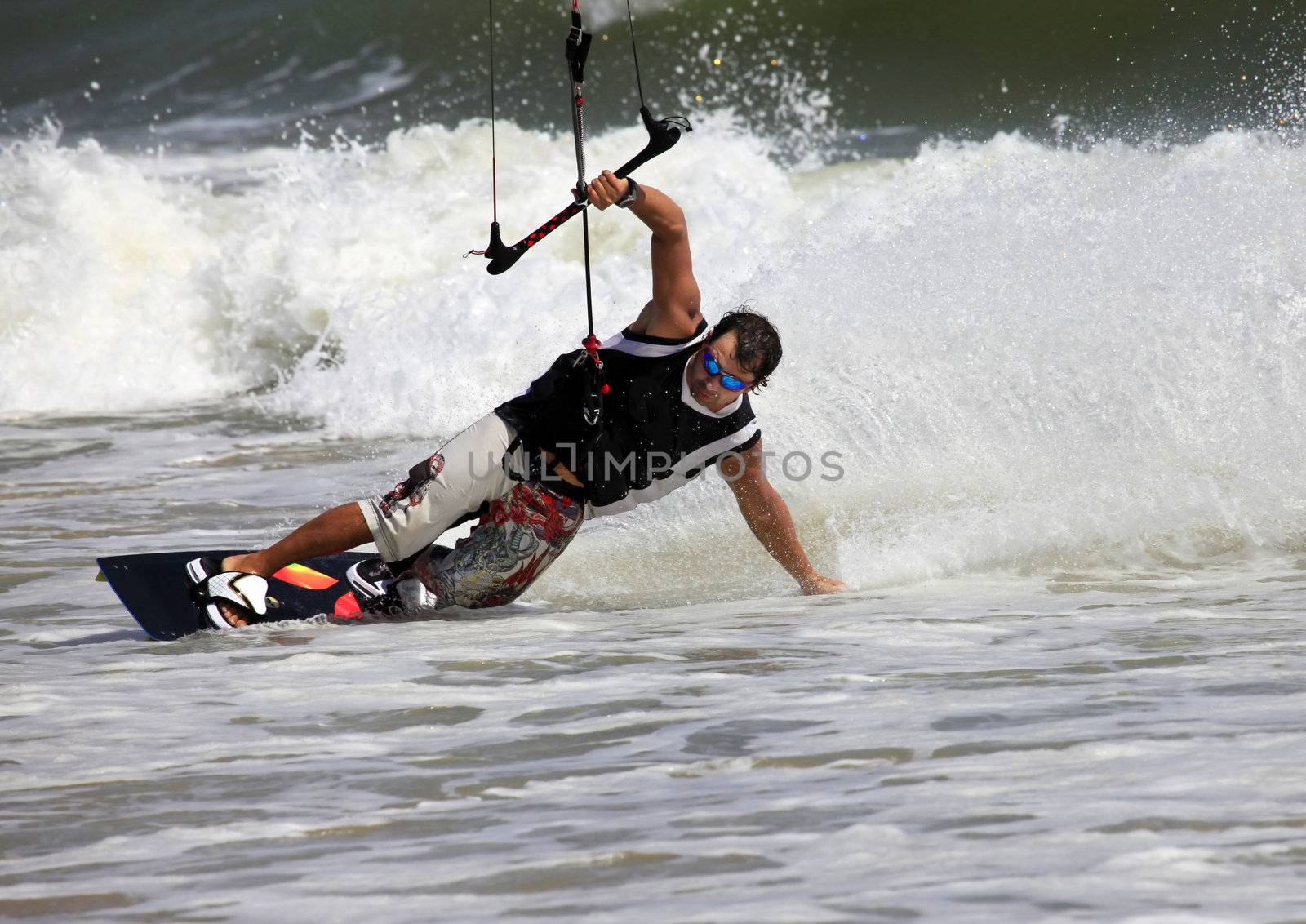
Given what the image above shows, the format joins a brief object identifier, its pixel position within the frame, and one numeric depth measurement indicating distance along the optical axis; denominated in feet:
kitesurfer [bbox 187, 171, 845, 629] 29.63
